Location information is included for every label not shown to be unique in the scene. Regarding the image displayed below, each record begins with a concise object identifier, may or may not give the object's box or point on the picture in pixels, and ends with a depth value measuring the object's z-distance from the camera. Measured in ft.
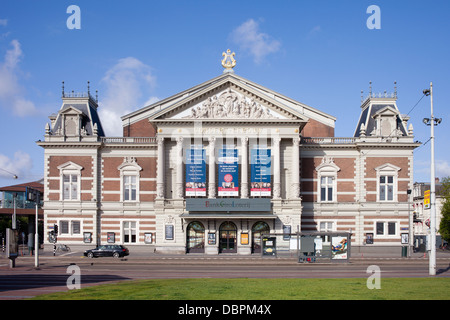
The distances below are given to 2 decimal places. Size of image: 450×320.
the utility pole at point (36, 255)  124.89
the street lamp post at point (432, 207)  103.60
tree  238.27
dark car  159.63
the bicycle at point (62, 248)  182.29
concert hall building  178.09
